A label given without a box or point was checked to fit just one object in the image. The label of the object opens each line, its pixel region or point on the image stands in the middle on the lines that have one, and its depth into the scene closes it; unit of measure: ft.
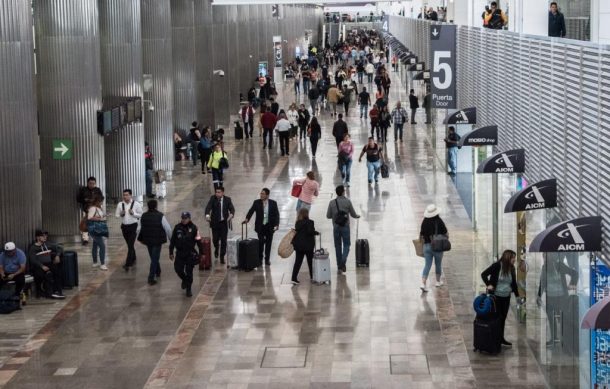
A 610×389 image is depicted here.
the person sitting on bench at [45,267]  64.49
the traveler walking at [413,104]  151.02
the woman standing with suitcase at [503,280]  53.52
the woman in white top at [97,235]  71.77
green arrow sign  80.79
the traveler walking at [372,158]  102.27
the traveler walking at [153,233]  67.77
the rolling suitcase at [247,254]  70.74
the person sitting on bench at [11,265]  62.08
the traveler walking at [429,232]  64.08
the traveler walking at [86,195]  77.92
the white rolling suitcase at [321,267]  66.90
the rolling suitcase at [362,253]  70.74
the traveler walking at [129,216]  71.51
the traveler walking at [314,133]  119.55
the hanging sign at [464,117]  78.12
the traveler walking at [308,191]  78.02
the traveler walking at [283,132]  125.49
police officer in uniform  64.59
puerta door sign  88.69
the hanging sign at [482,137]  65.87
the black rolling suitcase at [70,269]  66.33
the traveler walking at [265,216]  71.56
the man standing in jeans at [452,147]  98.97
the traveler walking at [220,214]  71.77
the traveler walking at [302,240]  66.69
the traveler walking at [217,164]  97.99
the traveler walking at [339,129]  118.32
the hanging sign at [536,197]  47.21
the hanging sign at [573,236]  39.60
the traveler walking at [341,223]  69.56
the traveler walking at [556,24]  70.85
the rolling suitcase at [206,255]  71.41
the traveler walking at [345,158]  102.27
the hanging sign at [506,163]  55.47
